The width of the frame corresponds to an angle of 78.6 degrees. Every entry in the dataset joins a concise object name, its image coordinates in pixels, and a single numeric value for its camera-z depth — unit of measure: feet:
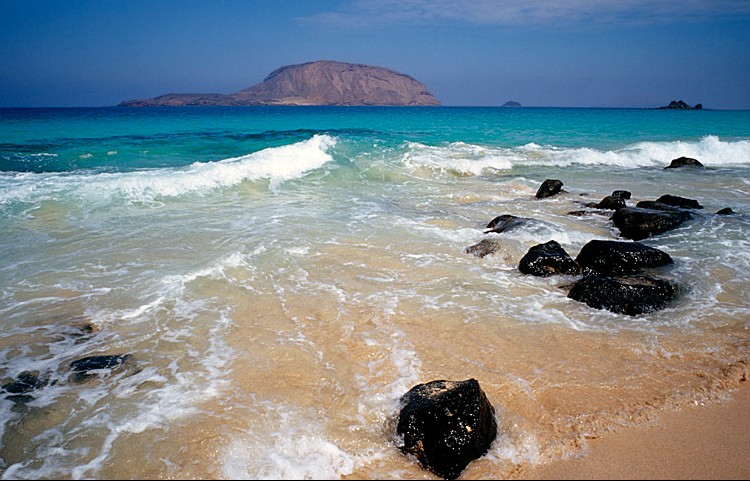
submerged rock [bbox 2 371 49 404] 12.01
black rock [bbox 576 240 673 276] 19.53
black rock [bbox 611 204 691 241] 25.90
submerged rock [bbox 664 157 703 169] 57.67
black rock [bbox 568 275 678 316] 16.08
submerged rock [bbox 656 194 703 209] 31.12
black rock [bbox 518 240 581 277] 19.84
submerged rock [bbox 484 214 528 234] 26.22
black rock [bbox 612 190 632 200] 36.76
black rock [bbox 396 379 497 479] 9.32
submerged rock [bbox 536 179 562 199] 38.09
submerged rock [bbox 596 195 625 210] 31.94
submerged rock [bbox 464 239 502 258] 22.63
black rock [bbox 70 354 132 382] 12.91
